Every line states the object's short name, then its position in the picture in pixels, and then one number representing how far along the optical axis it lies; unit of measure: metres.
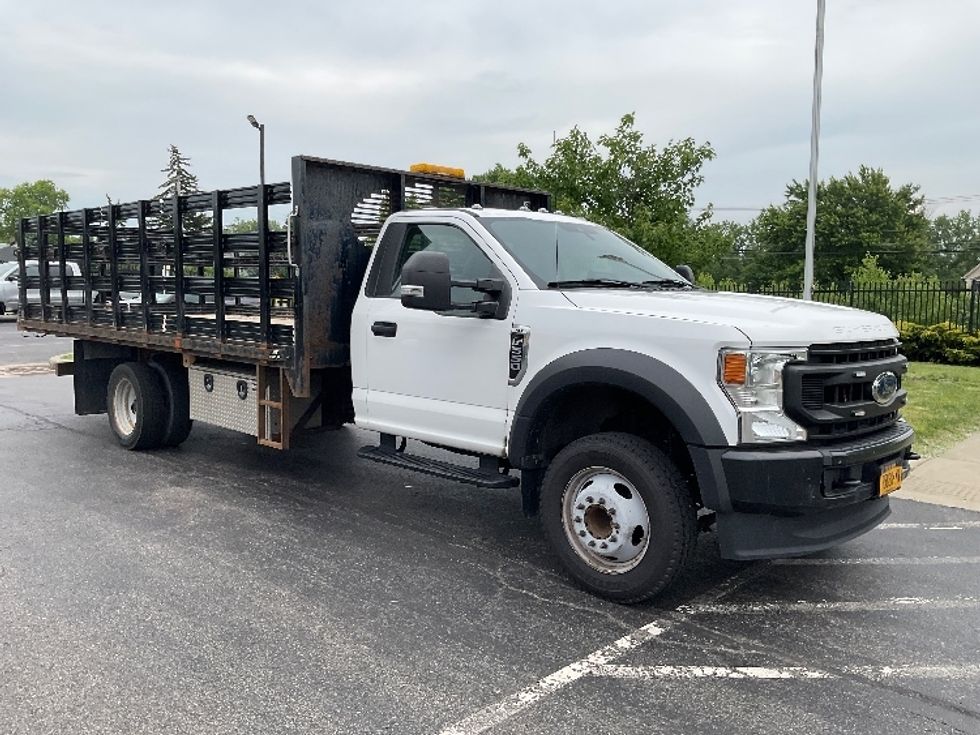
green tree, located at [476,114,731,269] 18.61
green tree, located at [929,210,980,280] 96.28
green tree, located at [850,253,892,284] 25.30
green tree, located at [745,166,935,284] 60.81
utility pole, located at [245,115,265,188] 30.27
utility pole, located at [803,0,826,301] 13.11
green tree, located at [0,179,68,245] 97.62
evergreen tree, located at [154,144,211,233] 66.55
